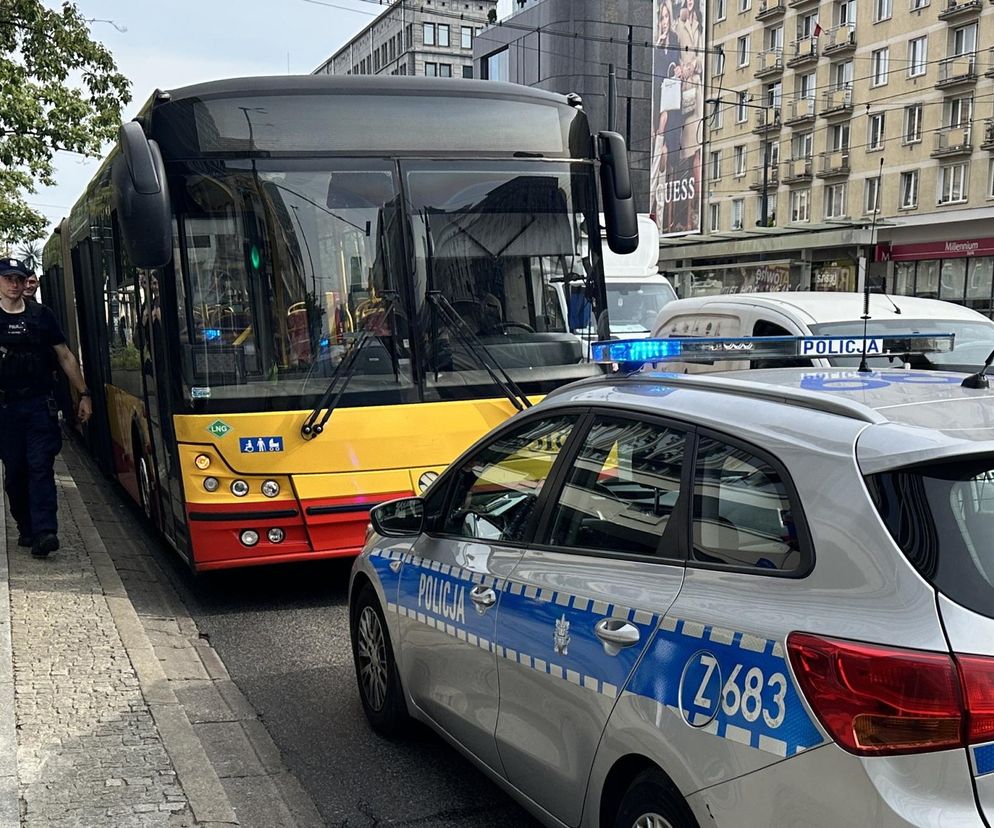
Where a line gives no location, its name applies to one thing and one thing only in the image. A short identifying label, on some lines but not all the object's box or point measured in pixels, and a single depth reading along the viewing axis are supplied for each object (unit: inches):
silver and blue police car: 85.7
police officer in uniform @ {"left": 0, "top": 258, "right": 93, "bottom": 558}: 284.8
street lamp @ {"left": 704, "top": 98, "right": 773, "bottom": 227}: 2129.7
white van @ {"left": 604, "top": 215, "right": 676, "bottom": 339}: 605.0
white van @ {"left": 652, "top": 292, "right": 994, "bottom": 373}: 319.3
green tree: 643.5
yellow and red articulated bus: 255.3
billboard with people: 2378.2
